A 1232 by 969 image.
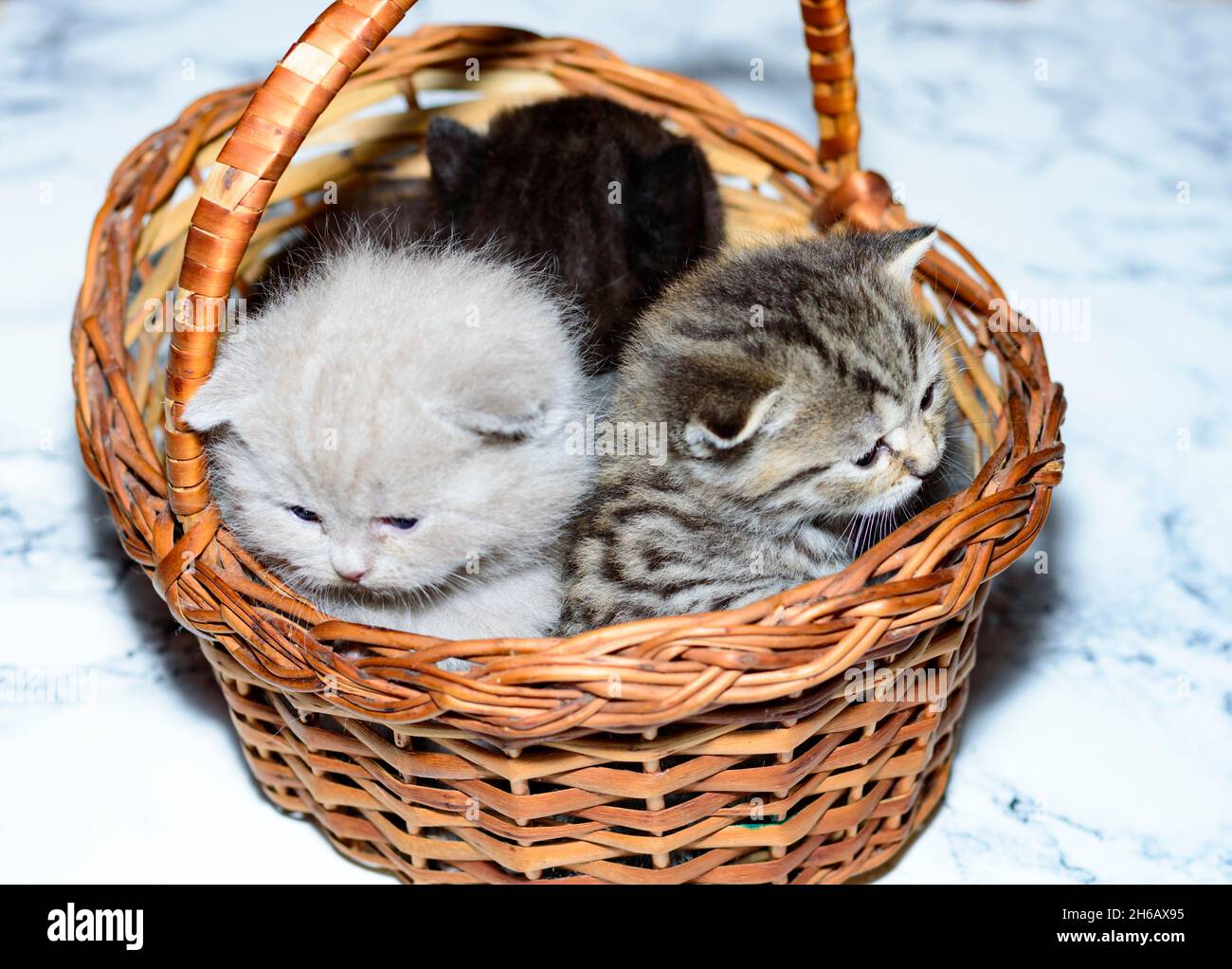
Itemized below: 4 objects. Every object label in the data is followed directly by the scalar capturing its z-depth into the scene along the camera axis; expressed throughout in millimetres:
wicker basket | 435
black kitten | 543
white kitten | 468
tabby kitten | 465
